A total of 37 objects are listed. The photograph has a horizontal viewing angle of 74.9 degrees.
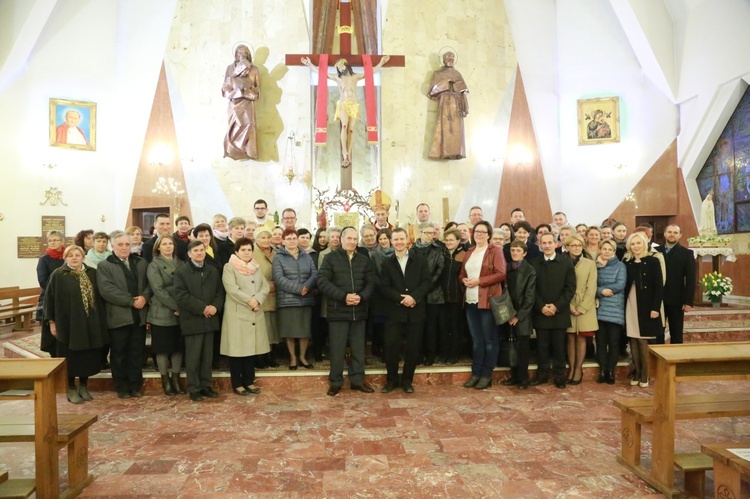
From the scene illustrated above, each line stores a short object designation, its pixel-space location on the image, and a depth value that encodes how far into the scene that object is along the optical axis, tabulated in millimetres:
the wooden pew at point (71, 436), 2574
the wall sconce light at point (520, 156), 11305
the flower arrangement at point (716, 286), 7738
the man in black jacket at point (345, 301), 4637
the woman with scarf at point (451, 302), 5148
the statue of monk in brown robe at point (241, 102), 10180
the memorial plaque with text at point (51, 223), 10625
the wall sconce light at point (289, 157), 10727
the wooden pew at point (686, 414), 2648
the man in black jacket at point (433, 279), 5086
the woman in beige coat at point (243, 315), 4504
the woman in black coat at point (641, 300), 4730
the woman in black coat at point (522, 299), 4766
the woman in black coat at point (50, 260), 5926
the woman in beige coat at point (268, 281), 5023
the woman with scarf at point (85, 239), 5309
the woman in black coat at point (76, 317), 4254
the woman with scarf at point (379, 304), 4863
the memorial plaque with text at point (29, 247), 10414
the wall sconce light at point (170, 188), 11016
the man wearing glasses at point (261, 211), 6809
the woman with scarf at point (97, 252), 4777
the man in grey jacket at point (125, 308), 4465
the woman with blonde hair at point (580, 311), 4898
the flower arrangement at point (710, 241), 8312
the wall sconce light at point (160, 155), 11062
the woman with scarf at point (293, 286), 4840
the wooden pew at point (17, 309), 8531
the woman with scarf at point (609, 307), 4902
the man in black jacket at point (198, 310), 4387
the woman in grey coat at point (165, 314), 4488
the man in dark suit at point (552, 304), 4773
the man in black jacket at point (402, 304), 4645
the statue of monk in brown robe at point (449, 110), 10547
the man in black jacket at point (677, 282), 5121
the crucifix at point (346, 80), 9906
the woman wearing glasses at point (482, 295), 4707
